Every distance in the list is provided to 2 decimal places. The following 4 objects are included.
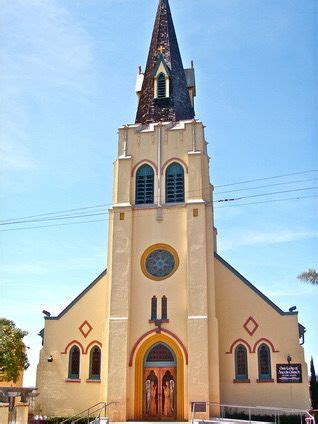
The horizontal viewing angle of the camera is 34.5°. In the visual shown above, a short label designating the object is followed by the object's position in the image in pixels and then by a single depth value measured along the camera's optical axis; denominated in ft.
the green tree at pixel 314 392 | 101.41
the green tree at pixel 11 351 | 96.48
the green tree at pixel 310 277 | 104.12
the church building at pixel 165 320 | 85.76
